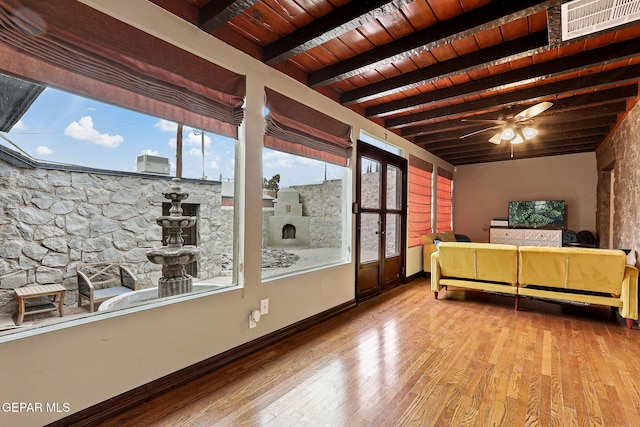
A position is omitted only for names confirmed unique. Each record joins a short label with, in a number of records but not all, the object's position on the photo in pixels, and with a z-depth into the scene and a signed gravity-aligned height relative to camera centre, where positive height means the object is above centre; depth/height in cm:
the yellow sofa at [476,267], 372 -69
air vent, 187 +129
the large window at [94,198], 161 +9
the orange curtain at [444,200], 657 +32
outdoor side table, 159 -47
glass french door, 400 -9
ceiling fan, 340 +106
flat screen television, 637 +1
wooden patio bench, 183 -44
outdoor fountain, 216 -29
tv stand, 634 -48
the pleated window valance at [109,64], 145 +84
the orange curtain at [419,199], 526 +26
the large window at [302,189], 276 +26
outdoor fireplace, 290 -11
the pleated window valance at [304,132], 269 +82
